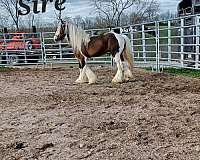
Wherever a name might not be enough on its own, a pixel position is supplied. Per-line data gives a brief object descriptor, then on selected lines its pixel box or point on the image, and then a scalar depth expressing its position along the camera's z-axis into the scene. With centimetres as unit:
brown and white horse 764
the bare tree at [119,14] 1992
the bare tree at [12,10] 2110
